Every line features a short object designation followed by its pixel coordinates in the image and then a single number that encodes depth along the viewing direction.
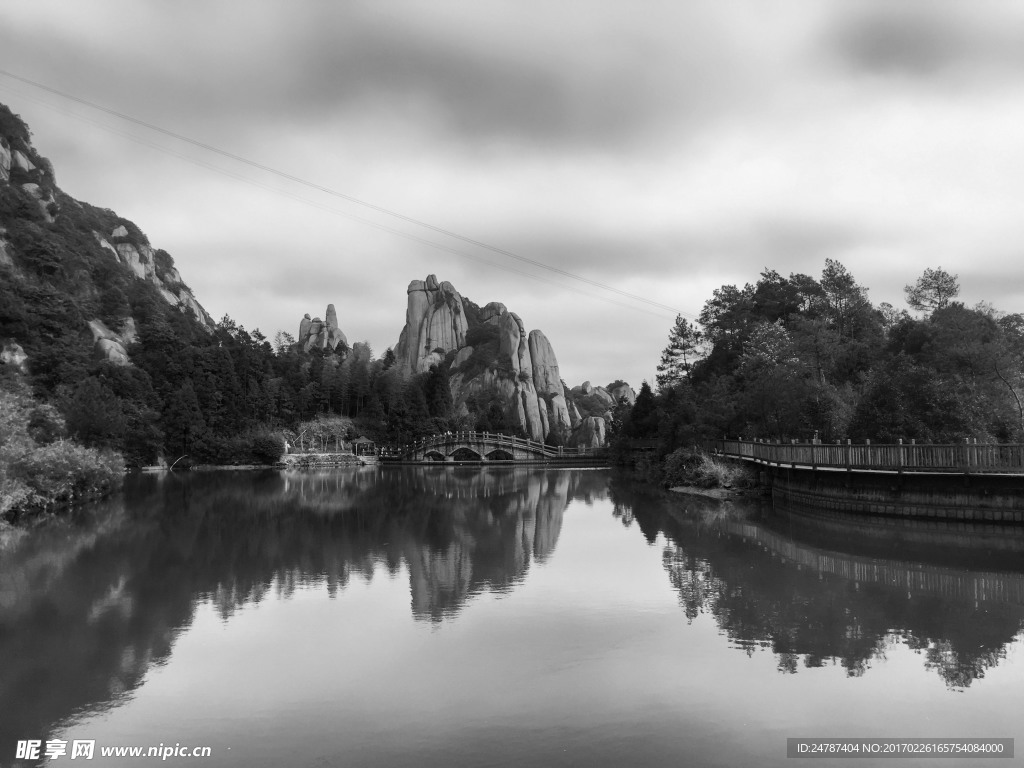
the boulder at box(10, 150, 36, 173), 79.50
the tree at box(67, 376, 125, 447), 41.78
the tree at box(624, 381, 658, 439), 61.06
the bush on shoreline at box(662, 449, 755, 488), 31.62
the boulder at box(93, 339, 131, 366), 61.79
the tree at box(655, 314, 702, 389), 52.59
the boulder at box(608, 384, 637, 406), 145.16
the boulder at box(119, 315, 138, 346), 69.56
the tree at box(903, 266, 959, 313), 28.02
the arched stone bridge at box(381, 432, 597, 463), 76.81
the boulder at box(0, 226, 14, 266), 60.09
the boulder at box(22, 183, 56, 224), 76.69
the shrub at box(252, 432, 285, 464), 66.94
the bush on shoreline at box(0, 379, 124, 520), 21.66
